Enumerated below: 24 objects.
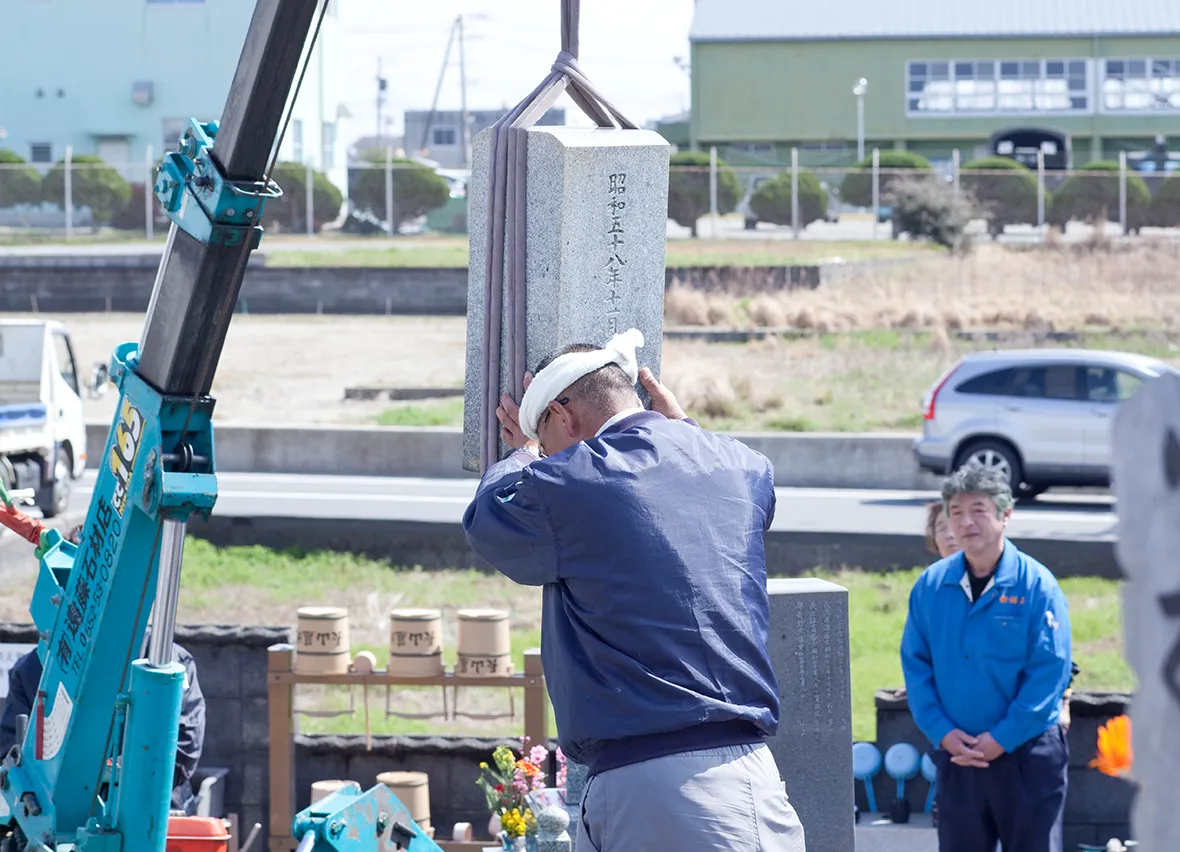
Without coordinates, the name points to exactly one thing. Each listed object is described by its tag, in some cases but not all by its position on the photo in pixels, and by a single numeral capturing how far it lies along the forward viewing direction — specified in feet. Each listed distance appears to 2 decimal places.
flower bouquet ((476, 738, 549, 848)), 43.01
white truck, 107.65
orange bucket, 36.37
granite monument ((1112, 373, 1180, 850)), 10.06
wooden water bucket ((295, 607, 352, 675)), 53.78
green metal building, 390.62
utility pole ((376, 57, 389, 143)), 599.16
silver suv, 117.50
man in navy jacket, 24.71
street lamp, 355.99
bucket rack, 50.72
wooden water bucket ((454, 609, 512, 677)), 53.42
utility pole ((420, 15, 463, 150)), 576.07
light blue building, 306.55
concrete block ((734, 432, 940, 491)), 131.34
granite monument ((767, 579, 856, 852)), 39.96
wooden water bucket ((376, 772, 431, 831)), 49.37
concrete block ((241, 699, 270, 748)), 52.65
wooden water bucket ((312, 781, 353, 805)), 48.61
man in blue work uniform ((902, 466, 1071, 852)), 40.45
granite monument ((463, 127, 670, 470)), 31.27
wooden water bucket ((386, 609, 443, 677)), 53.57
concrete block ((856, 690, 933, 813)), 50.67
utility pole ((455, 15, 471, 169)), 483.06
